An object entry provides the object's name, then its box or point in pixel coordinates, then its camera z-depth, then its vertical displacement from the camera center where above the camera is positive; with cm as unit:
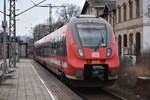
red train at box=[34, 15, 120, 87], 1343 +2
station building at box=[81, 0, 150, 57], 3322 +349
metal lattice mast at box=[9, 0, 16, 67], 2930 +260
